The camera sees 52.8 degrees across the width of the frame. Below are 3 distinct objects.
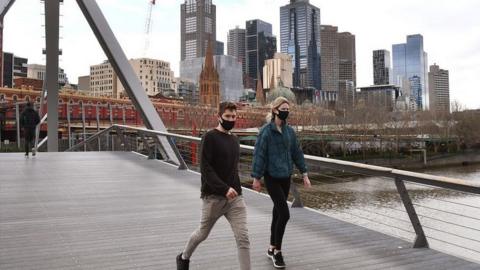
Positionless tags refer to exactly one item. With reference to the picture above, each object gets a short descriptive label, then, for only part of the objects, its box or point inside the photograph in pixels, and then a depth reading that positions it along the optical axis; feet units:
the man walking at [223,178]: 11.93
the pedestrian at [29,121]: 44.88
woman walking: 14.08
